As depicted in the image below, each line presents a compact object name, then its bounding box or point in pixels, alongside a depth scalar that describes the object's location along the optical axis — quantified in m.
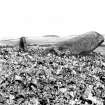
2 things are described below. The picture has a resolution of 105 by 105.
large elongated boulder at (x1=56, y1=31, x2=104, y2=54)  13.84
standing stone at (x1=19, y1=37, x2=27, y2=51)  13.45
